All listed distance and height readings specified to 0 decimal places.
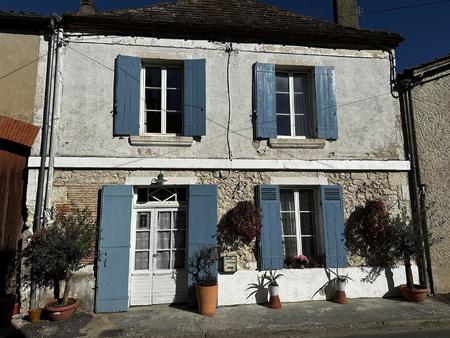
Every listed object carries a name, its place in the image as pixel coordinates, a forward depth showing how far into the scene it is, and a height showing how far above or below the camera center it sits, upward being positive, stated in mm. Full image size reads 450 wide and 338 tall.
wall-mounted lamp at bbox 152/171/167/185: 6410 +914
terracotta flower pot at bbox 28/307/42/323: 5438 -1347
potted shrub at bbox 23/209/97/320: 5418 -397
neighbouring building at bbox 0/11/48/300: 6102 +2147
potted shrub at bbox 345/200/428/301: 6504 -256
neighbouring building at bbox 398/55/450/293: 6898 +1618
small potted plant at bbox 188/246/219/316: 5781 -888
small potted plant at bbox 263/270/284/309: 6082 -1164
